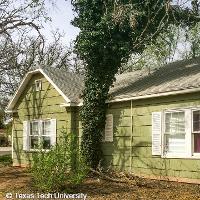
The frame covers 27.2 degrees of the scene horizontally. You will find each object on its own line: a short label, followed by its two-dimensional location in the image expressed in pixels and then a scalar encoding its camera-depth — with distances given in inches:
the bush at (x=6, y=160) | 909.6
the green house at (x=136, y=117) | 528.7
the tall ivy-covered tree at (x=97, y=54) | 625.9
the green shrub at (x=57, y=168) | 447.2
